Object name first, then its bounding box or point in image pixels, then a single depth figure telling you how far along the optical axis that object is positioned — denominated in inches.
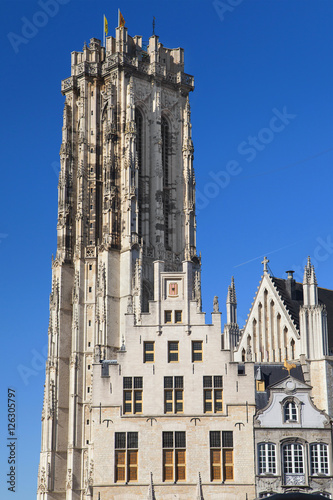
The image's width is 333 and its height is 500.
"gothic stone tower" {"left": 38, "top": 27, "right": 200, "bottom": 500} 4259.4
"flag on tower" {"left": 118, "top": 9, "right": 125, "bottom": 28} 4899.1
